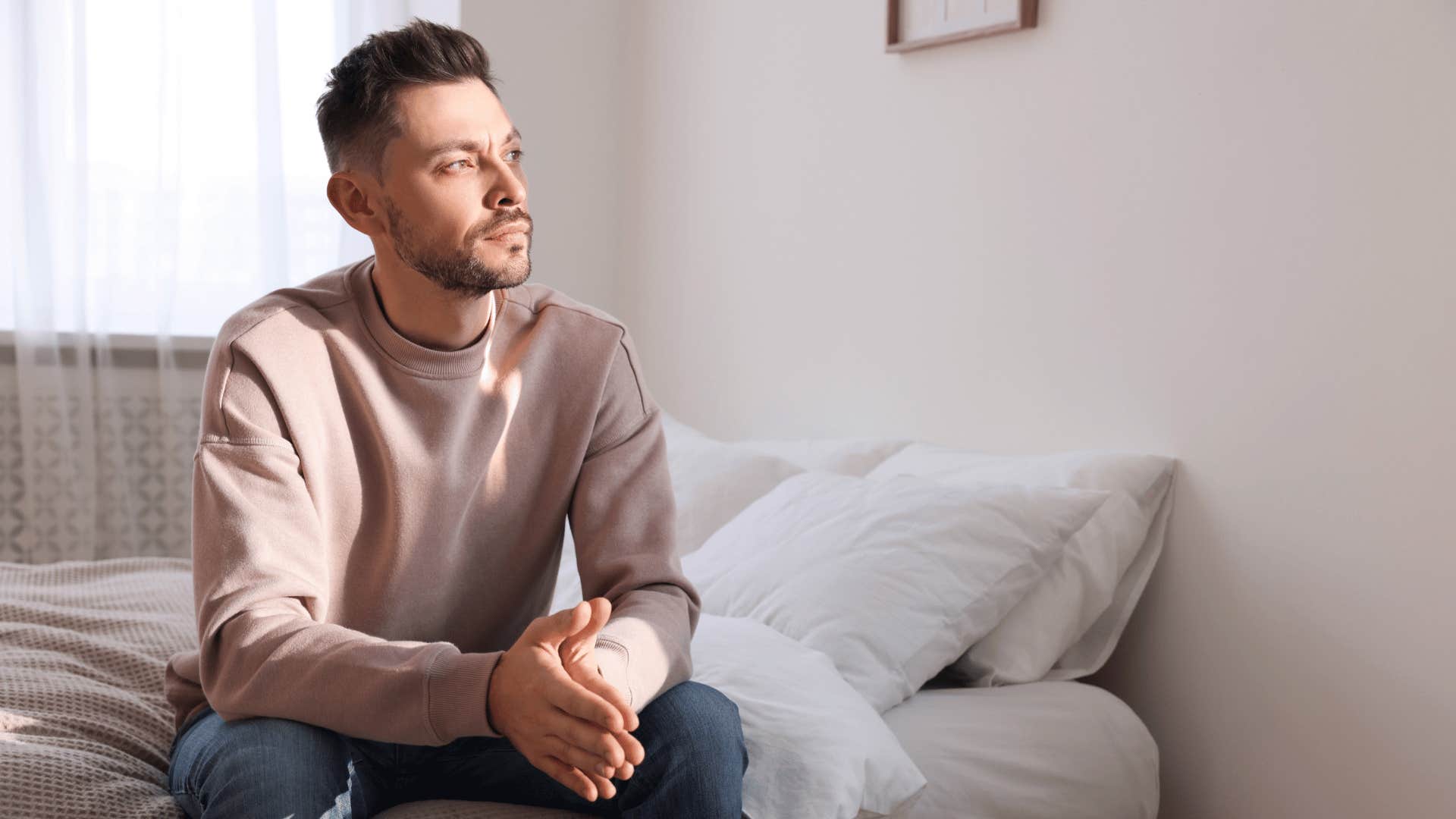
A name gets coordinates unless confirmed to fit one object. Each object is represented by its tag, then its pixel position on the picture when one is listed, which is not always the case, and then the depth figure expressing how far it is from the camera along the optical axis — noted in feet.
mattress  4.77
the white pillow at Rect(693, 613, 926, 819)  4.02
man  3.68
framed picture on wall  6.48
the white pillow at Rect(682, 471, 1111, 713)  5.06
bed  3.94
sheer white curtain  10.09
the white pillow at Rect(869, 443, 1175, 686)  5.47
